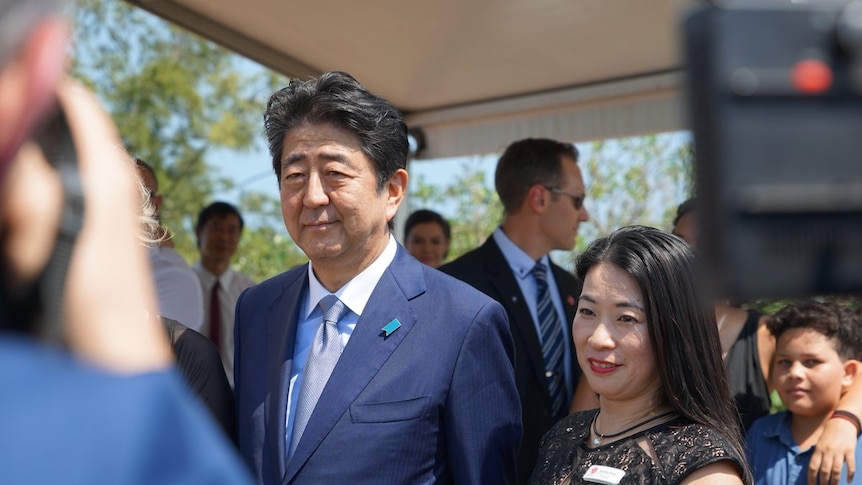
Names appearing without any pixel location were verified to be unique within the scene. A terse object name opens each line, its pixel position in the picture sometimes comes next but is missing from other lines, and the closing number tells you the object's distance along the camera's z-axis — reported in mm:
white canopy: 4867
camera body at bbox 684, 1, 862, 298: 938
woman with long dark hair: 2621
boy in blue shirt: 3869
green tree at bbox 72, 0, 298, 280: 14797
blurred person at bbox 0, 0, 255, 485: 676
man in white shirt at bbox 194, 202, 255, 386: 5969
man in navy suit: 2615
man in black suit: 4059
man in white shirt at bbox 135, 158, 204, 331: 4492
